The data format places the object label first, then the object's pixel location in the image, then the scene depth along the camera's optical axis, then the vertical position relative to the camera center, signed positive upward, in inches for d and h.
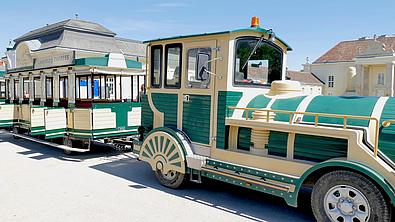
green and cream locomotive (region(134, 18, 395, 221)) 137.3 -16.8
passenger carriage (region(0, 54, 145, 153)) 299.0 -11.6
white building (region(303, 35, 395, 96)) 1456.7 +156.0
